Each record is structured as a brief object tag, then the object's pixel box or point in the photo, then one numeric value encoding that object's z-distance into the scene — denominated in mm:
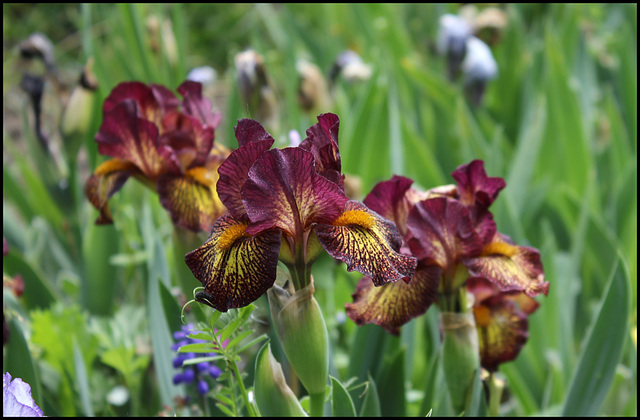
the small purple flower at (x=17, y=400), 829
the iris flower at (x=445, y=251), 924
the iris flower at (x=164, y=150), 980
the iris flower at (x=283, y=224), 859
